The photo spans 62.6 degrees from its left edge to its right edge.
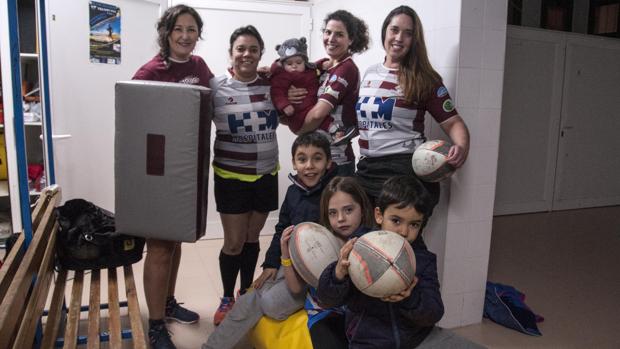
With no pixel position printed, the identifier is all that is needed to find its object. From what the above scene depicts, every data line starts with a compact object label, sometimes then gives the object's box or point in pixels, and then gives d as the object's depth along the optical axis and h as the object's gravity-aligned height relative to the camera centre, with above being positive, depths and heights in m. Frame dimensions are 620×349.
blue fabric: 2.76 -1.11
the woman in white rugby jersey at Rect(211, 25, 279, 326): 2.44 -0.22
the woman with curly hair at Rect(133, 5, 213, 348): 2.30 +0.12
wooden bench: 1.51 -0.72
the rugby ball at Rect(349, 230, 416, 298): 1.53 -0.48
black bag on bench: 2.38 -0.68
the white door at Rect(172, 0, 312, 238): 4.11 +0.61
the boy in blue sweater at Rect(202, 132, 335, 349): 2.13 -0.69
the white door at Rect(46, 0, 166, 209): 3.47 +0.08
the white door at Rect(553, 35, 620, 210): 5.66 -0.18
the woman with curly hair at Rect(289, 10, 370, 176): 2.43 +0.09
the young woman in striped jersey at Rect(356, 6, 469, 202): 2.26 +0.00
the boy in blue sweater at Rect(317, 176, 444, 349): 1.62 -0.61
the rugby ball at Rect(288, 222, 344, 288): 1.83 -0.53
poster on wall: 3.56 +0.47
